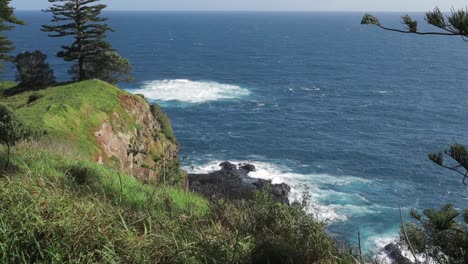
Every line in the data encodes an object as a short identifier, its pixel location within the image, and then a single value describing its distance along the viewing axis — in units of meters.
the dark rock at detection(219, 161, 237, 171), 51.03
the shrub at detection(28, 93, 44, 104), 39.47
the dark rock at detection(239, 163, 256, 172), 51.50
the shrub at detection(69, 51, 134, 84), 47.06
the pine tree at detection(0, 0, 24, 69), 32.50
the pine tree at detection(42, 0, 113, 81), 45.06
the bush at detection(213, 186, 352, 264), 6.37
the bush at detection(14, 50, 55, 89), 48.78
